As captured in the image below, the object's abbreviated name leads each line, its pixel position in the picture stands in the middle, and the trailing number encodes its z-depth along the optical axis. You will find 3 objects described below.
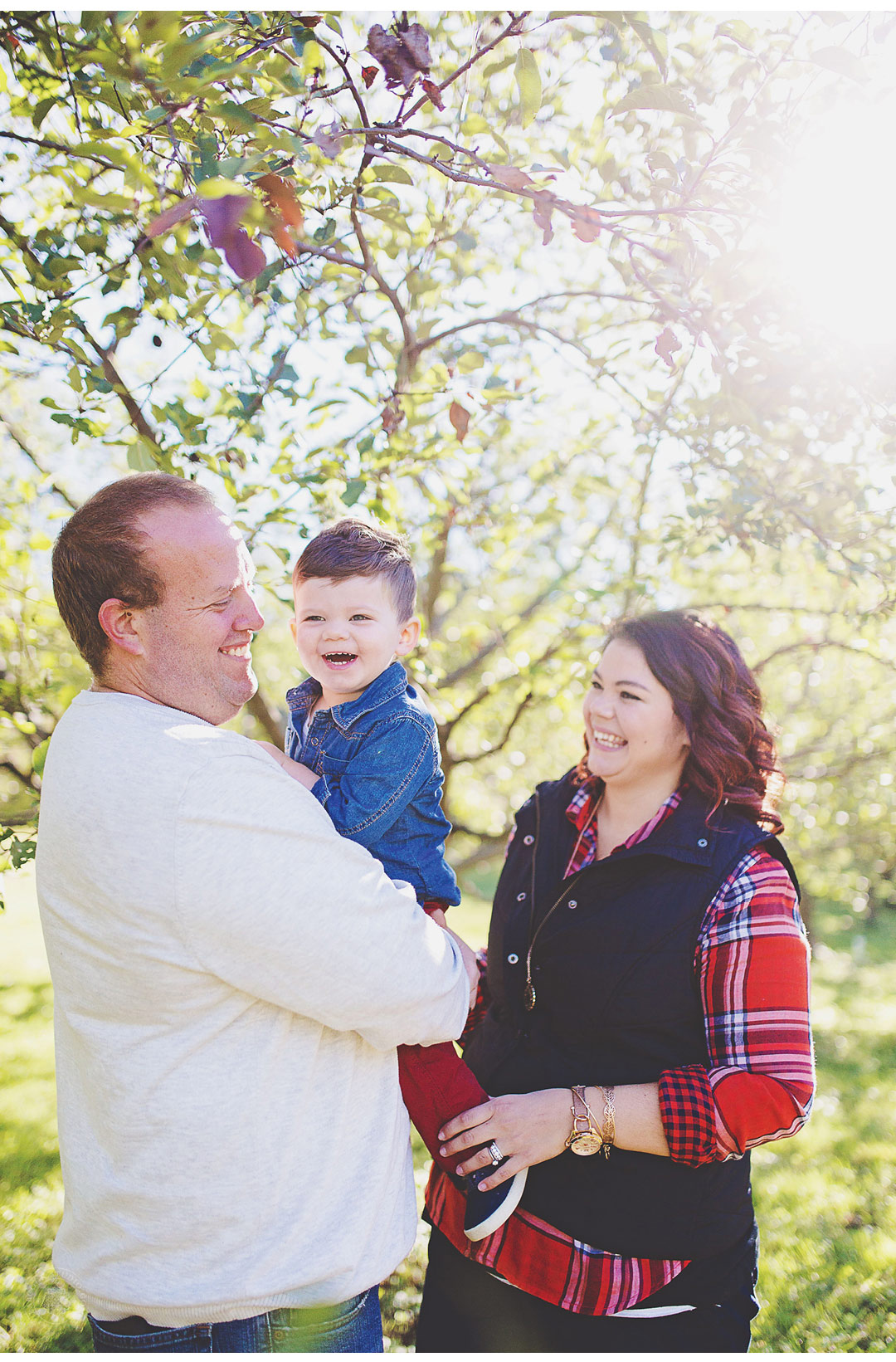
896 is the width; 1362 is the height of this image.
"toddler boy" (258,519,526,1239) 1.97
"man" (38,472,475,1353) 1.31
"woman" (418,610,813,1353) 1.79
